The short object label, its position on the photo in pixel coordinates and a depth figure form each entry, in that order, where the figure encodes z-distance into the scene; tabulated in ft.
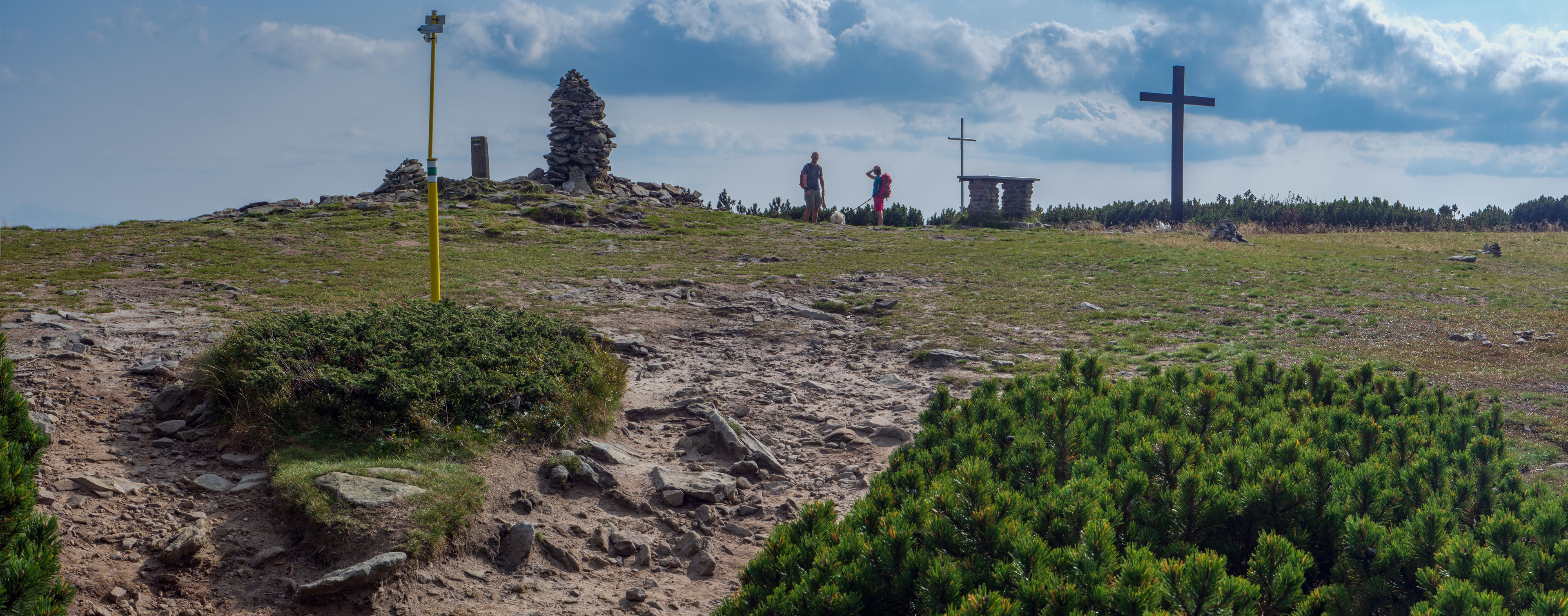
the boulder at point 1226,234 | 71.61
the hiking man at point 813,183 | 76.43
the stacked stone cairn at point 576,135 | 80.43
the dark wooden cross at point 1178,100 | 86.28
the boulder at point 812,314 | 34.37
